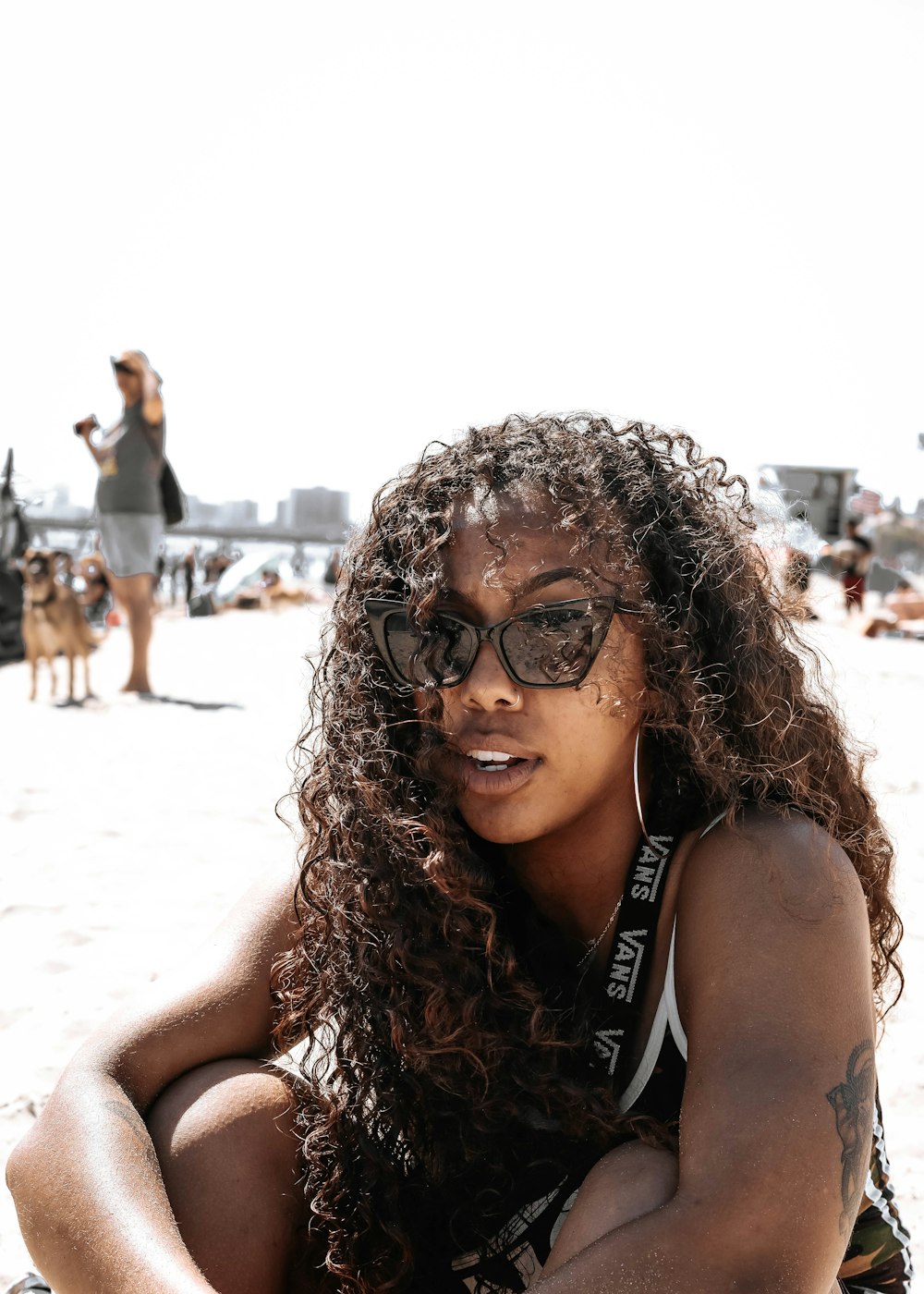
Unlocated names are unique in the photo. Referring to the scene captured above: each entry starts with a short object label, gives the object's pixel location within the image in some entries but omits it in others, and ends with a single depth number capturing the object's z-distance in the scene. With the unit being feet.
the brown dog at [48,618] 29.25
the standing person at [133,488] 27.76
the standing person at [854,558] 56.65
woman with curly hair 4.73
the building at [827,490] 84.64
